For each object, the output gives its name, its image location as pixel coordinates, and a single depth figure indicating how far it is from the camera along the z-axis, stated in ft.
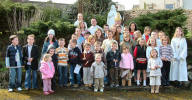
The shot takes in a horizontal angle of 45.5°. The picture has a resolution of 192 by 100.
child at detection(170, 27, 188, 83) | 22.97
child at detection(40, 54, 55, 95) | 20.43
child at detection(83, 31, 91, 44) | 23.58
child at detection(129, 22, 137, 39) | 25.36
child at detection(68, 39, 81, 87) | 21.92
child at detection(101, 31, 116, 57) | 22.59
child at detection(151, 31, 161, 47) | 22.77
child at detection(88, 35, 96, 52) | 22.74
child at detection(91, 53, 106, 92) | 21.09
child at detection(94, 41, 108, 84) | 21.79
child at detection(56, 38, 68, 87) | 21.86
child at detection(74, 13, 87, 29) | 27.27
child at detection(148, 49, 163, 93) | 21.18
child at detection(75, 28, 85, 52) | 24.02
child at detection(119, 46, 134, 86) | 21.91
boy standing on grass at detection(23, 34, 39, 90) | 21.74
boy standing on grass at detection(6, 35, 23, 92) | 21.06
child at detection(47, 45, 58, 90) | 21.16
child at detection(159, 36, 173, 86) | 22.50
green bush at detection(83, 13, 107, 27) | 36.43
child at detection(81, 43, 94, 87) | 21.84
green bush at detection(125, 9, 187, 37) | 28.86
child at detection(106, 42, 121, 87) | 21.76
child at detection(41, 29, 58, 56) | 22.39
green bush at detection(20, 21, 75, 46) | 26.84
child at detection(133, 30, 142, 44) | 23.75
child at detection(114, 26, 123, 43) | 24.35
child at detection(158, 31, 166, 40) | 23.18
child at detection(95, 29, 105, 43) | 23.78
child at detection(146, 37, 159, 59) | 22.16
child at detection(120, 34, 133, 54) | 22.94
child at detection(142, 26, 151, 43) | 24.52
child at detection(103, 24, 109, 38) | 25.58
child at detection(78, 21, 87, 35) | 25.95
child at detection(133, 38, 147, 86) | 22.31
